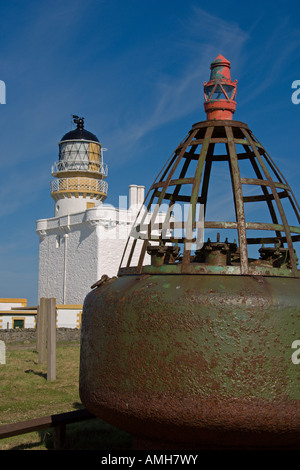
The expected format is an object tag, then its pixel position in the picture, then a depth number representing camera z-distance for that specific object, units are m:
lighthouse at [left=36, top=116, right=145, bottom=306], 31.23
